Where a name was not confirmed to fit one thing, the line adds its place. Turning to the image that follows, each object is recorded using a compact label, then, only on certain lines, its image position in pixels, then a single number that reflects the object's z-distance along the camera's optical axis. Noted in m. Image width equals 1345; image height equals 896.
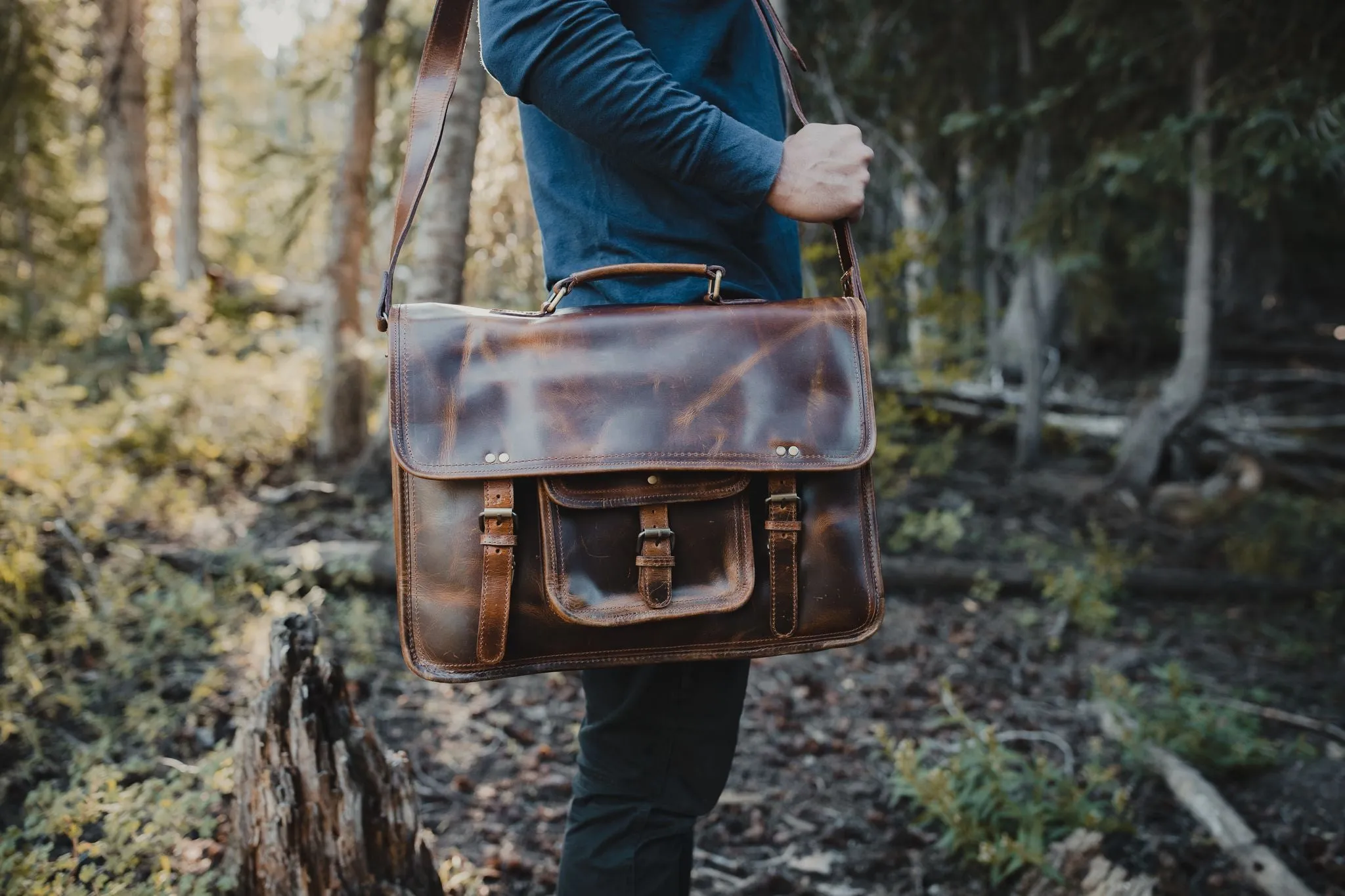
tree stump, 1.71
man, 1.25
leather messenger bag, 1.29
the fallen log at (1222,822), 2.11
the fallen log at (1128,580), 4.24
